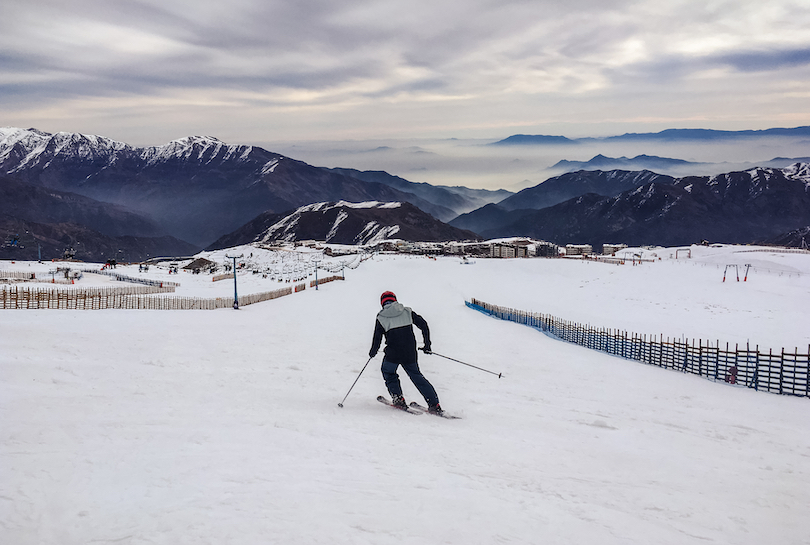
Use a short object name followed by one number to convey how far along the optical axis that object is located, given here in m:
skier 10.38
